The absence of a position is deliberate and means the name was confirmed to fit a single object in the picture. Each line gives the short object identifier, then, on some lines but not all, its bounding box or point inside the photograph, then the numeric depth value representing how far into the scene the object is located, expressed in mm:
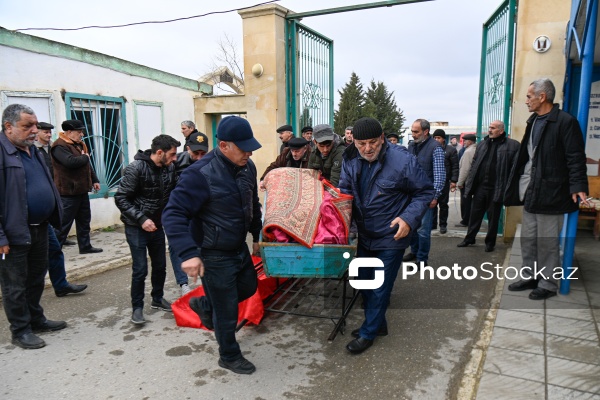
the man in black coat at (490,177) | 5996
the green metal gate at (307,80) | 8391
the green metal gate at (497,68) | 6480
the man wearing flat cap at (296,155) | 5527
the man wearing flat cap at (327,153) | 5082
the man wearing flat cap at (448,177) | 7578
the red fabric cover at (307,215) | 3467
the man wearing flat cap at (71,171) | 5988
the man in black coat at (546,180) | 4047
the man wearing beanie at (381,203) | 3312
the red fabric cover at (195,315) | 4047
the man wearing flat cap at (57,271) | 4668
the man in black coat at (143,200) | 4031
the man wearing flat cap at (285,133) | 6879
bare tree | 23031
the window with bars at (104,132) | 7492
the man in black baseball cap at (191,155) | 4820
